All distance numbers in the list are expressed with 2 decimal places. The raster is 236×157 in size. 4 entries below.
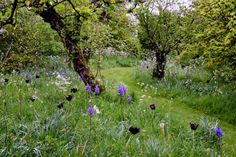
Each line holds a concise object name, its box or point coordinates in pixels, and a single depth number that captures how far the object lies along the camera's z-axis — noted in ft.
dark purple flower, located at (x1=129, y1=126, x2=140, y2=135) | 12.46
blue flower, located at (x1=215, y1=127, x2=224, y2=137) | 14.44
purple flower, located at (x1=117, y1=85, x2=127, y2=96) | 18.80
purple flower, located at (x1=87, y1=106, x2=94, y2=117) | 14.06
